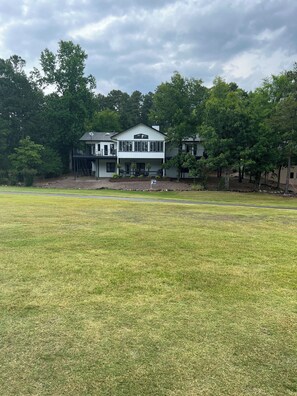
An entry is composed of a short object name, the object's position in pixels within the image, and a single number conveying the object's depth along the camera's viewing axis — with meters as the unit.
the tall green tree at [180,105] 37.44
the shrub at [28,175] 38.25
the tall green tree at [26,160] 38.69
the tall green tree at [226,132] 31.06
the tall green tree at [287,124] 27.67
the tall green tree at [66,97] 47.47
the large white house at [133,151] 40.44
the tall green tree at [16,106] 43.22
